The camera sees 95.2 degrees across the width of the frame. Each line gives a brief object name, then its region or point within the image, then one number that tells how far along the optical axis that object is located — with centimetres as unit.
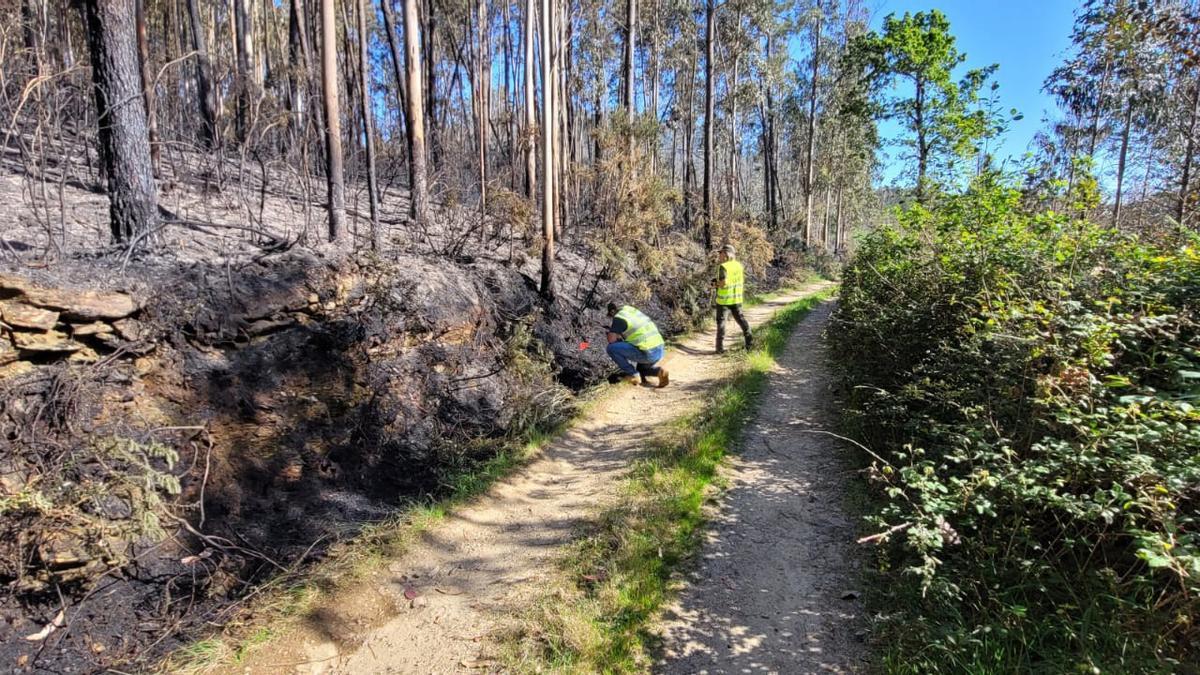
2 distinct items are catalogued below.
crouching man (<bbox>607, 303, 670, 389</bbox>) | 805
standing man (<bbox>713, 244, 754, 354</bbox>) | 961
